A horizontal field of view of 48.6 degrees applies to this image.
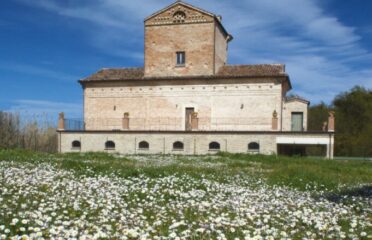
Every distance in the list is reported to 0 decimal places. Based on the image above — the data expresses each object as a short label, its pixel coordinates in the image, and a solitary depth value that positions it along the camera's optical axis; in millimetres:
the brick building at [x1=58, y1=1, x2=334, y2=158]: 37906
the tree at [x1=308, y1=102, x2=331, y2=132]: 62747
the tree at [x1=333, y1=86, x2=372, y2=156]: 58500
